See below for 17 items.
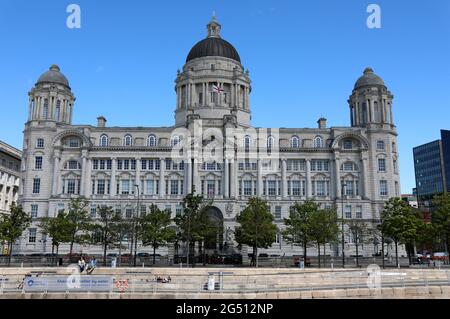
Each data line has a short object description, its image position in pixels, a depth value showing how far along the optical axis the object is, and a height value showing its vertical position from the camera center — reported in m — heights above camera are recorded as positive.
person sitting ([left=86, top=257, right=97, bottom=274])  41.35 -2.45
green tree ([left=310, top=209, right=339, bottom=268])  59.94 +1.52
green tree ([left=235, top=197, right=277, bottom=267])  61.38 +1.57
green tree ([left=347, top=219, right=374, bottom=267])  71.69 +1.46
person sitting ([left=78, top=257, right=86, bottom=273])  40.84 -2.18
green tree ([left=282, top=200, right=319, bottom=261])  60.78 +2.12
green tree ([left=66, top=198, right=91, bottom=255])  61.78 +2.33
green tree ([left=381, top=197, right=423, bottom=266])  58.66 +1.97
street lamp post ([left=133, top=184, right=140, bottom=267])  61.12 +1.73
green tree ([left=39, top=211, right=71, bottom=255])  61.59 +1.33
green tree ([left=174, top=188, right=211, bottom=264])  60.59 +2.32
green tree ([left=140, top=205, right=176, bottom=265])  62.09 +1.33
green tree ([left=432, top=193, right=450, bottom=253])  59.00 +2.96
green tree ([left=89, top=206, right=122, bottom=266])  62.81 +1.20
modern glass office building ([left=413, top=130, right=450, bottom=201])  142.88 +23.18
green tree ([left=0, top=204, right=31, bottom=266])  59.69 +1.91
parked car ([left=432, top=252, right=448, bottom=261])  80.79 -2.85
